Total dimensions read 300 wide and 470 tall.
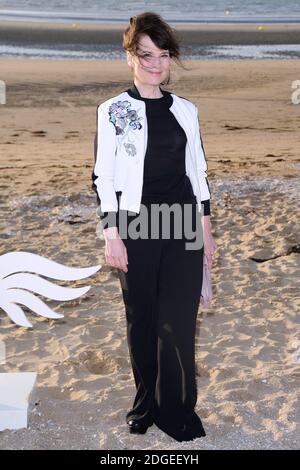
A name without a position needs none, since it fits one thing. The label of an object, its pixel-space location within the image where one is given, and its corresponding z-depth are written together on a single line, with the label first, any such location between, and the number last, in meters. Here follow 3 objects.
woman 3.40
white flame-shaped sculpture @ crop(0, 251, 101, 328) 5.80
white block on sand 4.18
